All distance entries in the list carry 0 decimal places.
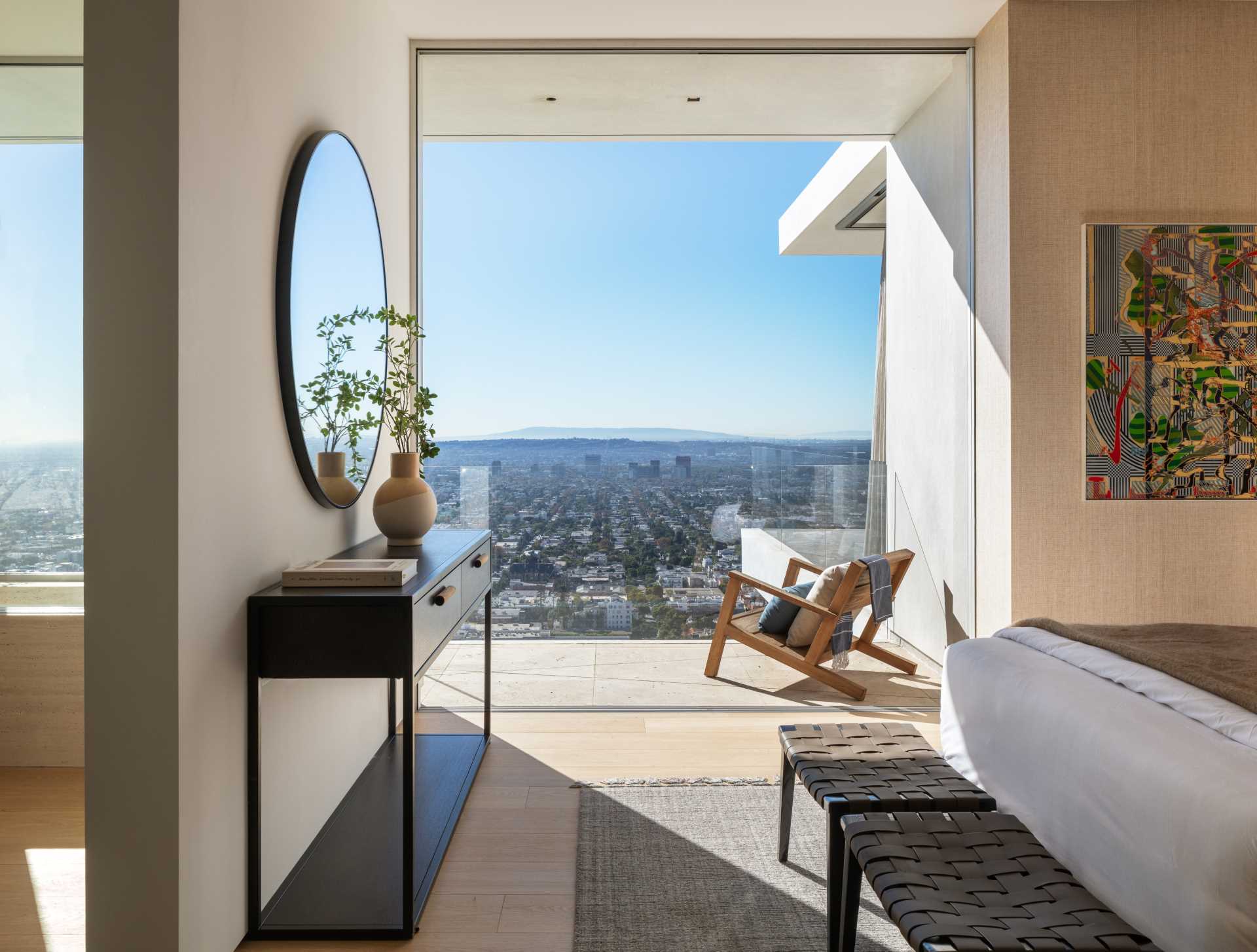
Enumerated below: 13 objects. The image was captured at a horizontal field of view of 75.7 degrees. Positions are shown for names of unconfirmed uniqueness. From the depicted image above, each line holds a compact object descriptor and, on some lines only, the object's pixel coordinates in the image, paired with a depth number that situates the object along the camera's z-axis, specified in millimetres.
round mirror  2166
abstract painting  3209
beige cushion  3662
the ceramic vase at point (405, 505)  2580
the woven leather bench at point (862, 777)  1753
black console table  1870
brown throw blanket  1666
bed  1253
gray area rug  1905
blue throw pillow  3756
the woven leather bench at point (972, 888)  1255
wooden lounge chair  3574
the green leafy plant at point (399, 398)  2689
